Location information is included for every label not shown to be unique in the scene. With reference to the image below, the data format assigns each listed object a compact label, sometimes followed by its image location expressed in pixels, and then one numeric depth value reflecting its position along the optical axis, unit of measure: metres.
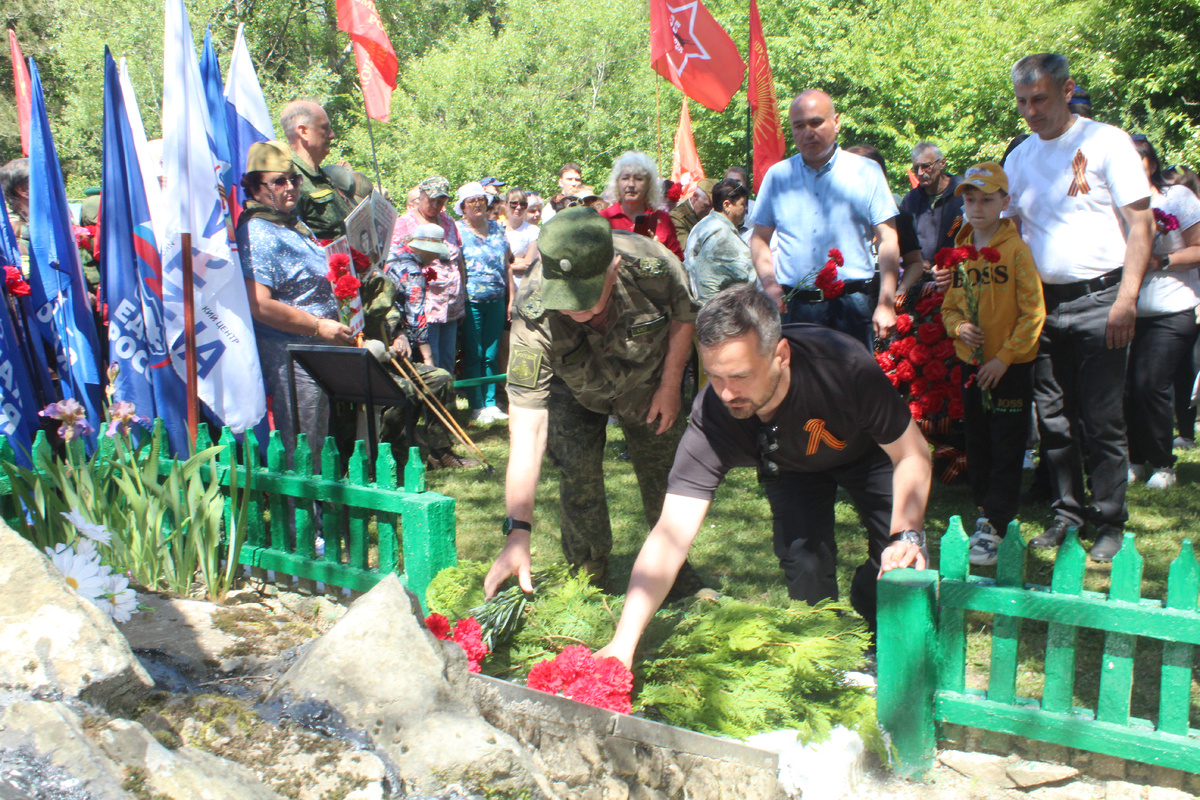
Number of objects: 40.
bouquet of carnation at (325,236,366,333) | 4.61
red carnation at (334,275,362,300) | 4.59
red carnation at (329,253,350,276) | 4.61
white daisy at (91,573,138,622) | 2.54
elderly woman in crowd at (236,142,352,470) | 4.60
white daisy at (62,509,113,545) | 2.95
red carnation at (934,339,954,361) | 5.32
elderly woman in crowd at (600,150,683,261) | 6.00
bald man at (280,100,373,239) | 5.33
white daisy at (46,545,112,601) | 2.40
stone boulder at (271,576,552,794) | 1.92
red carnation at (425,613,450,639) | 2.63
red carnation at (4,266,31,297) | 5.09
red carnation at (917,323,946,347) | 5.25
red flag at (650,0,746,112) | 7.66
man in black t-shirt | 2.52
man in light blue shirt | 4.73
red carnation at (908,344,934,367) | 5.38
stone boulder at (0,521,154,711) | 1.80
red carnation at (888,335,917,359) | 5.44
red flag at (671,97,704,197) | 10.50
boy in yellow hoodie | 4.12
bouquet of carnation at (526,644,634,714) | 2.27
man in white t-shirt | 3.89
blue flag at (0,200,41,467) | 4.62
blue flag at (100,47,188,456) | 4.52
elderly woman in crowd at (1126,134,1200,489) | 4.75
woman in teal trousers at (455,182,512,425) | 8.09
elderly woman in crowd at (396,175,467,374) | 7.37
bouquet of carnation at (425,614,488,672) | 2.52
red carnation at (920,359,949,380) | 5.37
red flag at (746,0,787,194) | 7.45
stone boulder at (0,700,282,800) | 1.53
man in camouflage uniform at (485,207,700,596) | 2.98
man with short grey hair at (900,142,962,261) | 6.39
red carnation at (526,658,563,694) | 2.33
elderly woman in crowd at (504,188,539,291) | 9.66
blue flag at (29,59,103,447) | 5.04
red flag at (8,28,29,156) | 7.23
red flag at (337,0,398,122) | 7.42
